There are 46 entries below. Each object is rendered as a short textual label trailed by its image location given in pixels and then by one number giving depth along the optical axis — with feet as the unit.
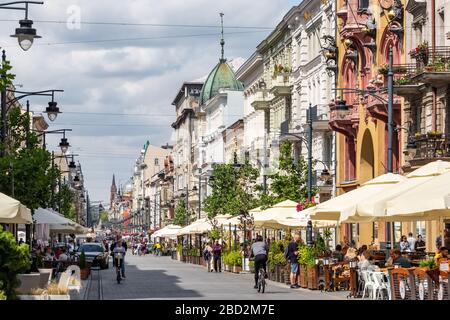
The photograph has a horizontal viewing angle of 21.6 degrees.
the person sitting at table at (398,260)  83.10
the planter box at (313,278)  115.03
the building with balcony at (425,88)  142.31
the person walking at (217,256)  193.26
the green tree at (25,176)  119.96
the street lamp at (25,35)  74.28
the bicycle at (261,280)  106.67
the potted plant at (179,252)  311.84
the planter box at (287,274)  130.00
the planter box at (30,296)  56.91
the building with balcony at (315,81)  225.76
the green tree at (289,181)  191.01
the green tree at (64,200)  301.35
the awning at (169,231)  340.92
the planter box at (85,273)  148.75
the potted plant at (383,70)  156.63
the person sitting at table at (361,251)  97.42
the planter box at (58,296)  60.56
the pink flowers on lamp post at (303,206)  147.74
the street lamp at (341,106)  134.00
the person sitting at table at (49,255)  153.69
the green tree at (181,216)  410.52
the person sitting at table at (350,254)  114.96
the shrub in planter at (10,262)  53.88
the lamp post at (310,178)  146.72
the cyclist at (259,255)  110.73
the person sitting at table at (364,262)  93.02
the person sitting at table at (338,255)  122.91
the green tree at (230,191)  241.14
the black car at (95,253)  212.43
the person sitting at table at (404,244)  134.92
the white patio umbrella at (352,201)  85.24
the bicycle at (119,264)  140.05
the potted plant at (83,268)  149.18
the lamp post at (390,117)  109.60
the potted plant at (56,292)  62.37
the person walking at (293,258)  121.39
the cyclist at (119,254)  142.08
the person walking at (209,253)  196.11
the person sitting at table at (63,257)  162.05
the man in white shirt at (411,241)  140.54
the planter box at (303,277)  119.65
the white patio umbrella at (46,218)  141.38
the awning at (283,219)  143.54
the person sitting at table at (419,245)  129.87
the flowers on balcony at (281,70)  270.46
